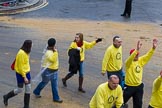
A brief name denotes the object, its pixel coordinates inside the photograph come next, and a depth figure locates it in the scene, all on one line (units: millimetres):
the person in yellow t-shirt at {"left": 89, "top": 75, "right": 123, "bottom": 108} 7984
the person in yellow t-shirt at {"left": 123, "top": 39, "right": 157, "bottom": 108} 9992
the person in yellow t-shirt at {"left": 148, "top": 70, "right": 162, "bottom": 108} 9031
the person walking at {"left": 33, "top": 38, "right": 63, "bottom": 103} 10797
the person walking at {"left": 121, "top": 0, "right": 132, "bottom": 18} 25250
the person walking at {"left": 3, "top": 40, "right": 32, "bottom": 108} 10062
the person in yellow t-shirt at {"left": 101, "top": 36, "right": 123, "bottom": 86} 11070
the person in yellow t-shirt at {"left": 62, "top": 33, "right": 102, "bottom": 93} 11805
